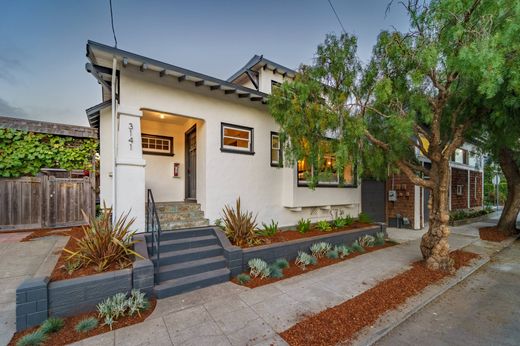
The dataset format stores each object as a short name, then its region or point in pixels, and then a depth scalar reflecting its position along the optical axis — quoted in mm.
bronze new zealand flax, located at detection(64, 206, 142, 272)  3724
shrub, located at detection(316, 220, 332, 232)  7033
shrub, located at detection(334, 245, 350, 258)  6051
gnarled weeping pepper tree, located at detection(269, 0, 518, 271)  4375
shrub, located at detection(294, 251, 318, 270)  5227
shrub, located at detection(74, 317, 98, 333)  2898
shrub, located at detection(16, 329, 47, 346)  2568
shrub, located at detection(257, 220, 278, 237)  6091
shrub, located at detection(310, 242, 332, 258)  5840
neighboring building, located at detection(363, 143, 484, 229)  9727
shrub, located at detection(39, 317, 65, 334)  2812
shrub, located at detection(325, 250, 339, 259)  5867
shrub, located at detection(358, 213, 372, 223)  8604
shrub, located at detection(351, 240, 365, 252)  6547
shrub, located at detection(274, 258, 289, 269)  5084
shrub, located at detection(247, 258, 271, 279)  4578
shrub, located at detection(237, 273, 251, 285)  4375
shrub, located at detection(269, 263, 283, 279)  4633
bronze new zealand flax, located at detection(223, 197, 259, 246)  5281
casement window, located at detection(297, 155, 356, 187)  5320
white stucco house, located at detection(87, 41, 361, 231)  4918
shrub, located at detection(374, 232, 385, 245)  7382
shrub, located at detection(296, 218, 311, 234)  6761
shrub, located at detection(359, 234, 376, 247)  7074
